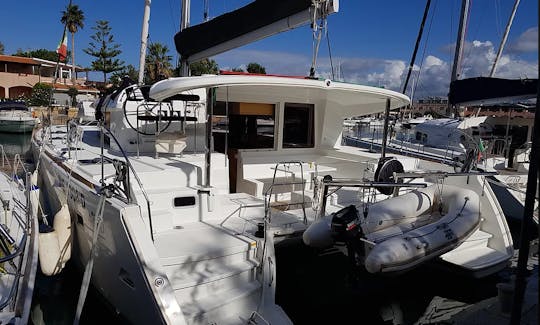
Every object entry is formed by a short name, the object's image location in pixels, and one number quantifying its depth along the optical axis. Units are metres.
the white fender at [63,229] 4.95
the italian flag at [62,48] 10.66
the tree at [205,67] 35.89
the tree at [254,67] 39.08
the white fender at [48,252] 4.86
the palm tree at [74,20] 51.04
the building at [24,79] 38.00
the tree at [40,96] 35.00
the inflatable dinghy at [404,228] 4.25
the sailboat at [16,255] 3.73
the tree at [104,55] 42.25
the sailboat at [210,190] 3.75
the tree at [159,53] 31.67
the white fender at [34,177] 6.89
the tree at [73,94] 31.82
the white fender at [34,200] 5.14
